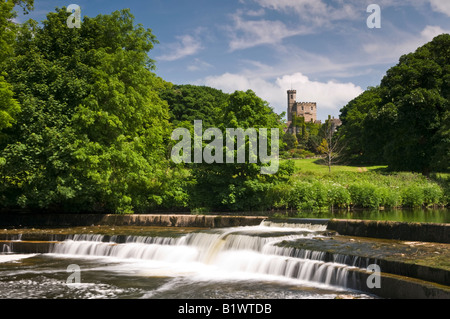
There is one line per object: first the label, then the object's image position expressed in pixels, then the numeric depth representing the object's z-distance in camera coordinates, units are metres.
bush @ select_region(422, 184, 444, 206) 28.14
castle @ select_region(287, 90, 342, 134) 181.75
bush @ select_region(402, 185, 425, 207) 27.98
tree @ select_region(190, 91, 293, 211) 24.78
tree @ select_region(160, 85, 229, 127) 64.11
